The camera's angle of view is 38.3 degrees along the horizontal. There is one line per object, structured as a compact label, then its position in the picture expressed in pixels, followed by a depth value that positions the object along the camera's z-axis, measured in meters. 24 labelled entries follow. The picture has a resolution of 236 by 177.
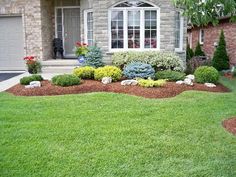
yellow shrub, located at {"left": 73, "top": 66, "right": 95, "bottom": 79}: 12.10
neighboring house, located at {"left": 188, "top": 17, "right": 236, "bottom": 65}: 18.40
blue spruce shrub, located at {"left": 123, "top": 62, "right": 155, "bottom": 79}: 12.13
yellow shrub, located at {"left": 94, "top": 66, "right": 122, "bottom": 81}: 11.85
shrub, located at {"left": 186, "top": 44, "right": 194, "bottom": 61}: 20.98
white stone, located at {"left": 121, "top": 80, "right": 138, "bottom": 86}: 10.85
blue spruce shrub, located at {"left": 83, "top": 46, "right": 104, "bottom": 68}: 13.60
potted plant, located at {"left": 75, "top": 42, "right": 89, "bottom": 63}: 14.21
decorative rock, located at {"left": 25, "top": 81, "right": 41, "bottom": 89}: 10.81
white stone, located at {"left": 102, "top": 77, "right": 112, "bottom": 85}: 11.36
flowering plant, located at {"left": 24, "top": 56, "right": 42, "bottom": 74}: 14.37
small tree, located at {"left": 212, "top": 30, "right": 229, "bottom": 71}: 17.81
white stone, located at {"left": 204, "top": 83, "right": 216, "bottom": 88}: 11.31
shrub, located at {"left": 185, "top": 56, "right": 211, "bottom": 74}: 15.62
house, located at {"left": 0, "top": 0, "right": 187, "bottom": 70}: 13.88
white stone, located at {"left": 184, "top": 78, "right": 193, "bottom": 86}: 11.18
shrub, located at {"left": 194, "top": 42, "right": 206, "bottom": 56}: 21.61
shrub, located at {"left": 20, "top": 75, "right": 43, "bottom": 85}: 11.49
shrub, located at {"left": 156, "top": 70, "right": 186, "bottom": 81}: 12.07
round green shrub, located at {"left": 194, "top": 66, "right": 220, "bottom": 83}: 11.84
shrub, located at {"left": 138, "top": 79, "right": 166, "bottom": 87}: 10.38
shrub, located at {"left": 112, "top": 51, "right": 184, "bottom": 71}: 13.37
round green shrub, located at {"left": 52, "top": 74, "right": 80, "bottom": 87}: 10.87
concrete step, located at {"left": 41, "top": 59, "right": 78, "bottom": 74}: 14.75
